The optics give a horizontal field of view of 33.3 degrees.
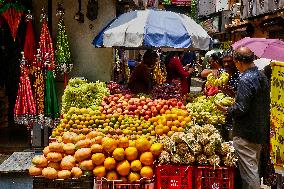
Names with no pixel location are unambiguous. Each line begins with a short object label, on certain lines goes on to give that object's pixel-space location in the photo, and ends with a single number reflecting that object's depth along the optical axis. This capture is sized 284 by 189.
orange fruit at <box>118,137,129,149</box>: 5.43
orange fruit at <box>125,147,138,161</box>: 5.32
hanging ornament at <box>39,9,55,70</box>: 9.43
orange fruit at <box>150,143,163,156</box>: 5.29
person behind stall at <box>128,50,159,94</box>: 10.21
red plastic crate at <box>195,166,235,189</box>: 5.08
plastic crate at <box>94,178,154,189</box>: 5.11
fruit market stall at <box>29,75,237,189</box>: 5.10
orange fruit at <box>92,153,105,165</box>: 5.26
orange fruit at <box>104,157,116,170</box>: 5.20
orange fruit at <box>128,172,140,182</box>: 5.11
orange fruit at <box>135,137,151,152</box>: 5.36
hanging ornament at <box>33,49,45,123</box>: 9.42
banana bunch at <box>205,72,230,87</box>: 9.34
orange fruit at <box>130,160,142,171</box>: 5.17
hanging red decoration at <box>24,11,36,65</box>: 9.55
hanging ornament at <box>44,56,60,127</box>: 9.53
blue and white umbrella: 9.05
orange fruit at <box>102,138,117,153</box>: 5.37
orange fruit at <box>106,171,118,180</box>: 5.15
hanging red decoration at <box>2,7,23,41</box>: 9.49
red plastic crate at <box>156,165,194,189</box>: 5.08
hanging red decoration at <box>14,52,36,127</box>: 9.38
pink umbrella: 10.33
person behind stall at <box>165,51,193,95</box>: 13.05
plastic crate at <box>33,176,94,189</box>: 5.14
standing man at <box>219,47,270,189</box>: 5.90
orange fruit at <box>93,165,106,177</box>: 5.16
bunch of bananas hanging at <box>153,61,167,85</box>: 14.36
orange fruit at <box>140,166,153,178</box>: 5.13
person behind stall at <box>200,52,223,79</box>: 10.48
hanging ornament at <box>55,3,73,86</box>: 9.89
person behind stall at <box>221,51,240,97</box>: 9.06
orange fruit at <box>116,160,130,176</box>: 5.17
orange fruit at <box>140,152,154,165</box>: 5.24
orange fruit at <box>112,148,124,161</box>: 5.28
